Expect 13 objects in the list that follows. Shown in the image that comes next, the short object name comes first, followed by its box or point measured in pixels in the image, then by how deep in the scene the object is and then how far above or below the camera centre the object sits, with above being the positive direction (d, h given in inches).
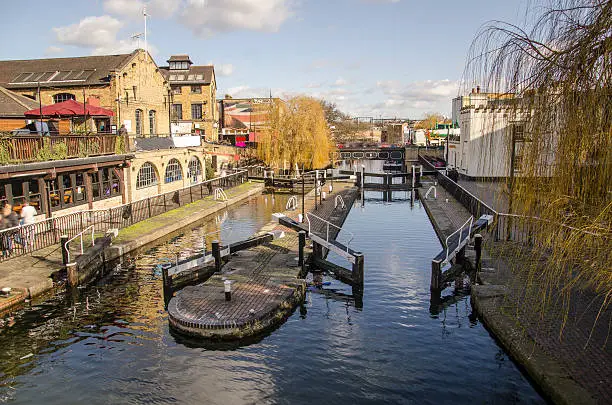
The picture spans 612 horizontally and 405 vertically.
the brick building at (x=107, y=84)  1280.8 +185.1
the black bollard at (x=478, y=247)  591.5 -129.9
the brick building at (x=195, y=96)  2290.8 +247.5
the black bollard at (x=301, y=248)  639.8 -139.3
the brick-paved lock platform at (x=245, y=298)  451.2 -166.0
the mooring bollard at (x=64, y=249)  586.1 -124.5
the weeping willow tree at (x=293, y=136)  1859.0 +37.3
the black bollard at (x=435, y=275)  573.0 -161.1
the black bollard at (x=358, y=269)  594.9 -156.8
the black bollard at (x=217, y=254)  625.0 -142.5
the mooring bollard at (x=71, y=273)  576.4 -153.3
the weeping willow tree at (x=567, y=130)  238.5 +6.5
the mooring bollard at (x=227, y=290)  497.0 -151.9
